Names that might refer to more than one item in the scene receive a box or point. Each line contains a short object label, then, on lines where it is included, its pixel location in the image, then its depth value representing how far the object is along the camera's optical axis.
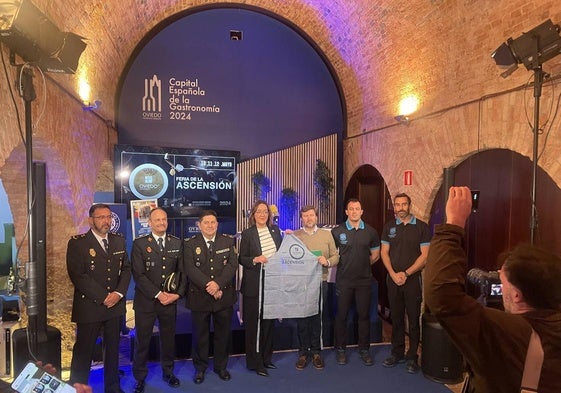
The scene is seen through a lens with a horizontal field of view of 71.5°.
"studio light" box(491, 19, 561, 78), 2.96
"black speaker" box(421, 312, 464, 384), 3.97
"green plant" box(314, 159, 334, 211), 7.99
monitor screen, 6.68
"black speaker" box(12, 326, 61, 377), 3.20
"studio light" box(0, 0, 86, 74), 2.48
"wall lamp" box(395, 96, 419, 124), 5.46
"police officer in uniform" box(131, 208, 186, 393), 3.79
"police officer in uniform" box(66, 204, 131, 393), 3.46
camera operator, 1.15
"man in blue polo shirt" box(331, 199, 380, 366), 4.45
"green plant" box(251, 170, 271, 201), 7.80
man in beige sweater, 4.38
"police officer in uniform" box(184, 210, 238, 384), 3.95
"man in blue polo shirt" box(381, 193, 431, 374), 4.29
